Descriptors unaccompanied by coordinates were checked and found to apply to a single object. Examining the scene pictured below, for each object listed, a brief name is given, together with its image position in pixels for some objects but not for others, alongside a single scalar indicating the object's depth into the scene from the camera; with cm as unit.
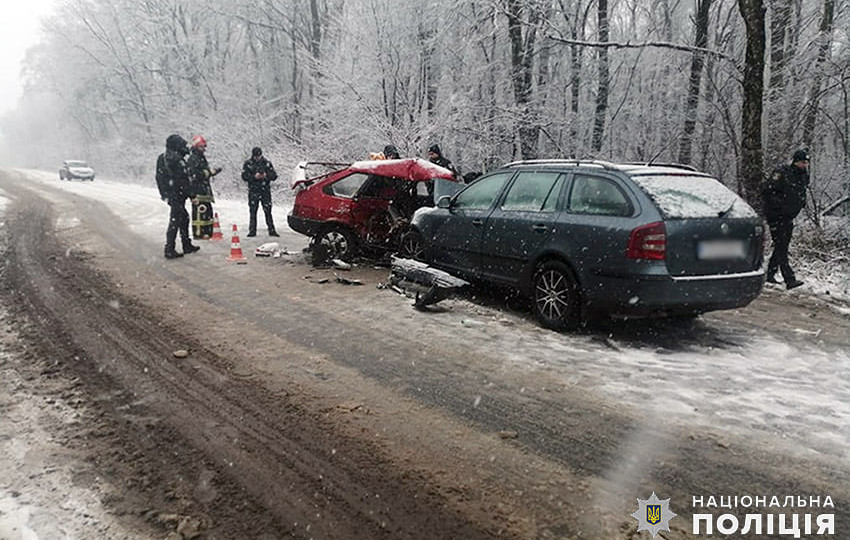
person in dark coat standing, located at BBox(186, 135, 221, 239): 1035
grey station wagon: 478
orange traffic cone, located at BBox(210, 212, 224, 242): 1124
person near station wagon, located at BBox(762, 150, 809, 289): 736
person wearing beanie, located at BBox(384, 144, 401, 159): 1075
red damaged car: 848
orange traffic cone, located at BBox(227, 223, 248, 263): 902
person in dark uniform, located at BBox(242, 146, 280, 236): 1137
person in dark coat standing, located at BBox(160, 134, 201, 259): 916
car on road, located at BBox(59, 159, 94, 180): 3297
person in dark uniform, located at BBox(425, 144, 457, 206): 998
